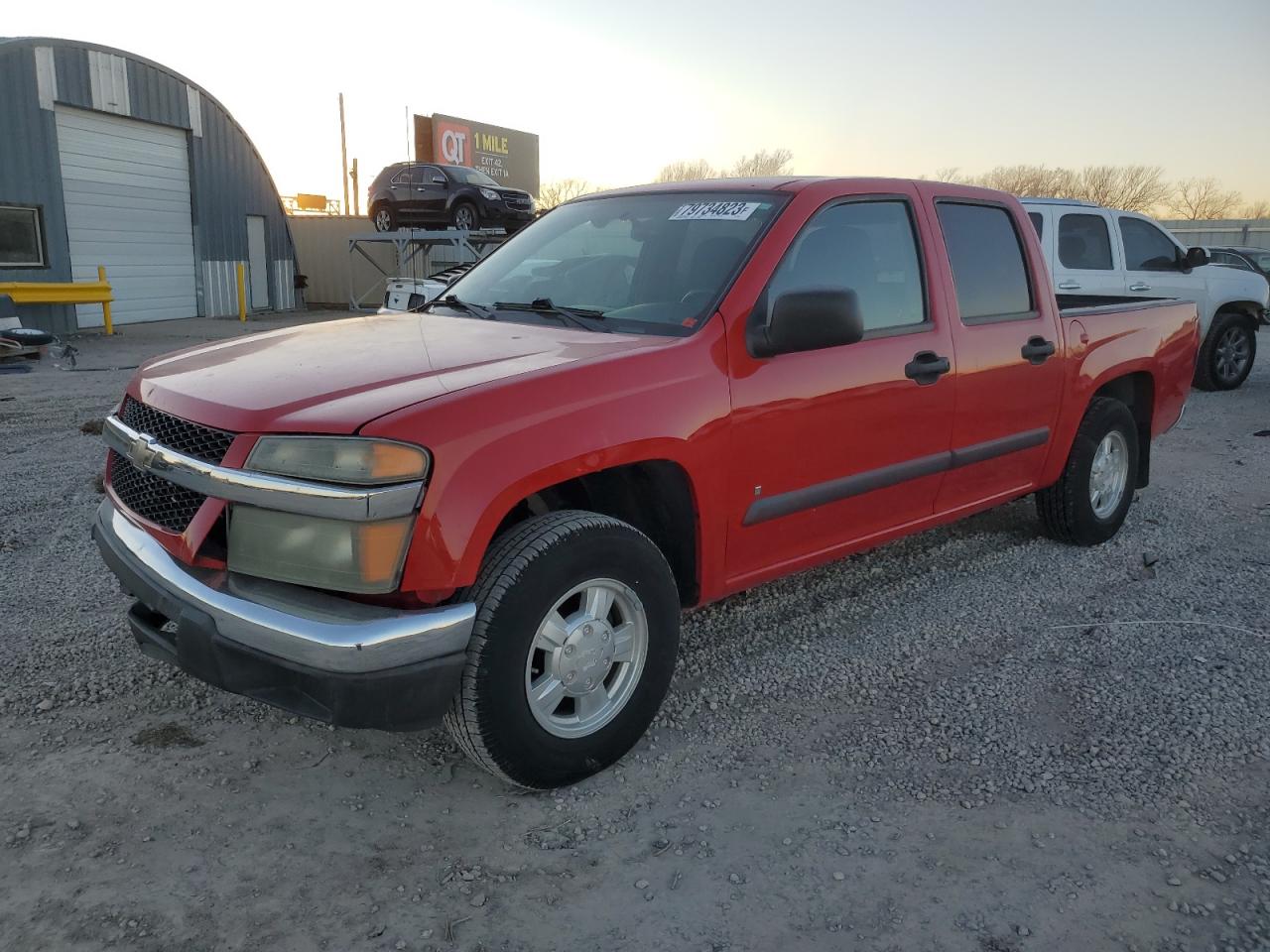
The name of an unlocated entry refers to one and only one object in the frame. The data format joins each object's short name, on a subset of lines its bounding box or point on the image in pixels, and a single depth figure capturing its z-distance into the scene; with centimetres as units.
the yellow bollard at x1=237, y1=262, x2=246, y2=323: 1931
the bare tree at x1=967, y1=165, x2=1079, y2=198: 5294
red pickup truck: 243
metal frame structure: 1920
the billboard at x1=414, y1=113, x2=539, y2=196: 3588
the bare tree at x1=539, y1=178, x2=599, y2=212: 4981
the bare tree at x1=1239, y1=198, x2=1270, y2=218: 5425
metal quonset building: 1538
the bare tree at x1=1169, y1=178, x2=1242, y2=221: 5719
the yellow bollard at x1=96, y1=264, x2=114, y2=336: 1565
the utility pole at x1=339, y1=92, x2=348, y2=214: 4834
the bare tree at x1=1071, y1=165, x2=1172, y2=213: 5541
